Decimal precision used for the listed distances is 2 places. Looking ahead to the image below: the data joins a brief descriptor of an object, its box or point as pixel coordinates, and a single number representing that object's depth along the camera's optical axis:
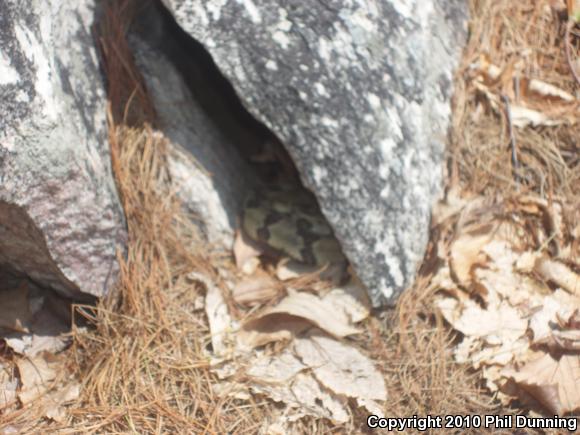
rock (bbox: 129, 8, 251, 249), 2.85
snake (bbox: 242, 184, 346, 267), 2.81
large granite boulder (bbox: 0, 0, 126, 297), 2.14
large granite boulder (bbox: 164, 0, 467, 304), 2.43
